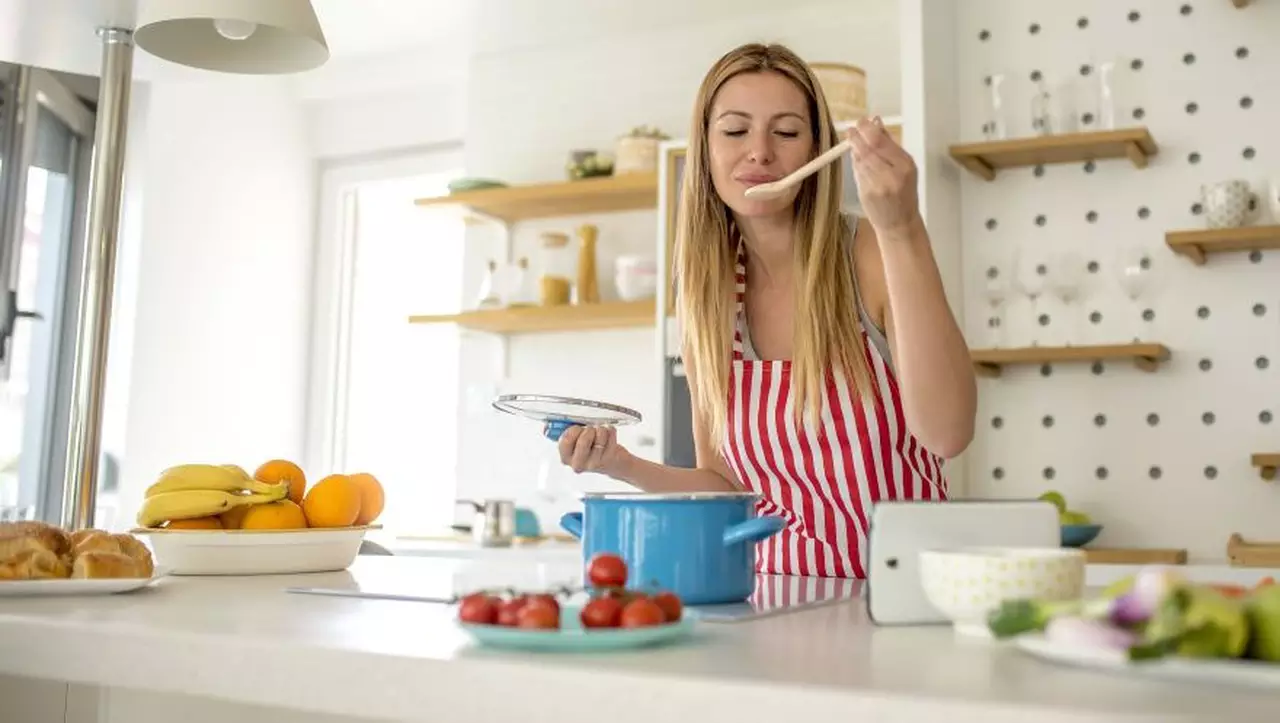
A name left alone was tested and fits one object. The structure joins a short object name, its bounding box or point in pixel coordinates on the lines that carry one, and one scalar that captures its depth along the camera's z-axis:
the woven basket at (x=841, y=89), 3.48
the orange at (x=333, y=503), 1.41
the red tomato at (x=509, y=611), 0.77
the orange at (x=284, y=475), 1.42
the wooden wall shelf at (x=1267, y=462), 2.78
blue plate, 0.75
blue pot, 1.00
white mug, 2.86
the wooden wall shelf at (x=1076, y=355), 2.90
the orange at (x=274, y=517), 1.37
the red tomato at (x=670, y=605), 0.79
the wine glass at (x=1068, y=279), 3.04
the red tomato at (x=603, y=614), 0.76
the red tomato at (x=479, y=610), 0.77
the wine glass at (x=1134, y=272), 2.97
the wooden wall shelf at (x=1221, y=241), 2.81
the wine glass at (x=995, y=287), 3.09
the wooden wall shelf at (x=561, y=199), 3.88
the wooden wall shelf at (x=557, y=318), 3.84
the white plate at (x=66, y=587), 1.05
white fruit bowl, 1.33
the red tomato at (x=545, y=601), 0.77
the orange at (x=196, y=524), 1.36
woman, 1.60
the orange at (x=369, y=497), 1.45
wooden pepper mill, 4.00
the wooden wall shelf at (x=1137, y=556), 2.75
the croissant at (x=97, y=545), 1.13
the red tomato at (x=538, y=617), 0.75
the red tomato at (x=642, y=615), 0.76
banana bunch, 1.35
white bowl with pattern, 0.80
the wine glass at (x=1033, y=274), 3.06
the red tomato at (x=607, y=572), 0.84
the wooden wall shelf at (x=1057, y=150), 2.96
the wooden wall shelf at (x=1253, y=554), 2.60
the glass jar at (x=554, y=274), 4.01
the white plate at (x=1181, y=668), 0.63
